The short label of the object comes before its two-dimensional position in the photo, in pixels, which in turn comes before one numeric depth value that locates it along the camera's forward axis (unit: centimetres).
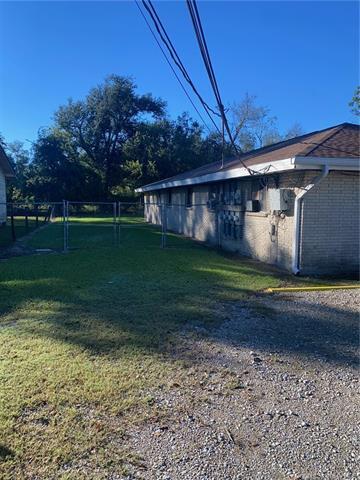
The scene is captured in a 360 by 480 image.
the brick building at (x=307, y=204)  763
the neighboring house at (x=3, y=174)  1925
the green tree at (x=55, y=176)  3347
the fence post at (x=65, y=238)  1077
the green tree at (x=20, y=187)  3403
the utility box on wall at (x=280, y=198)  800
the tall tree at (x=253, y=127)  3962
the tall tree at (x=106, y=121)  3641
